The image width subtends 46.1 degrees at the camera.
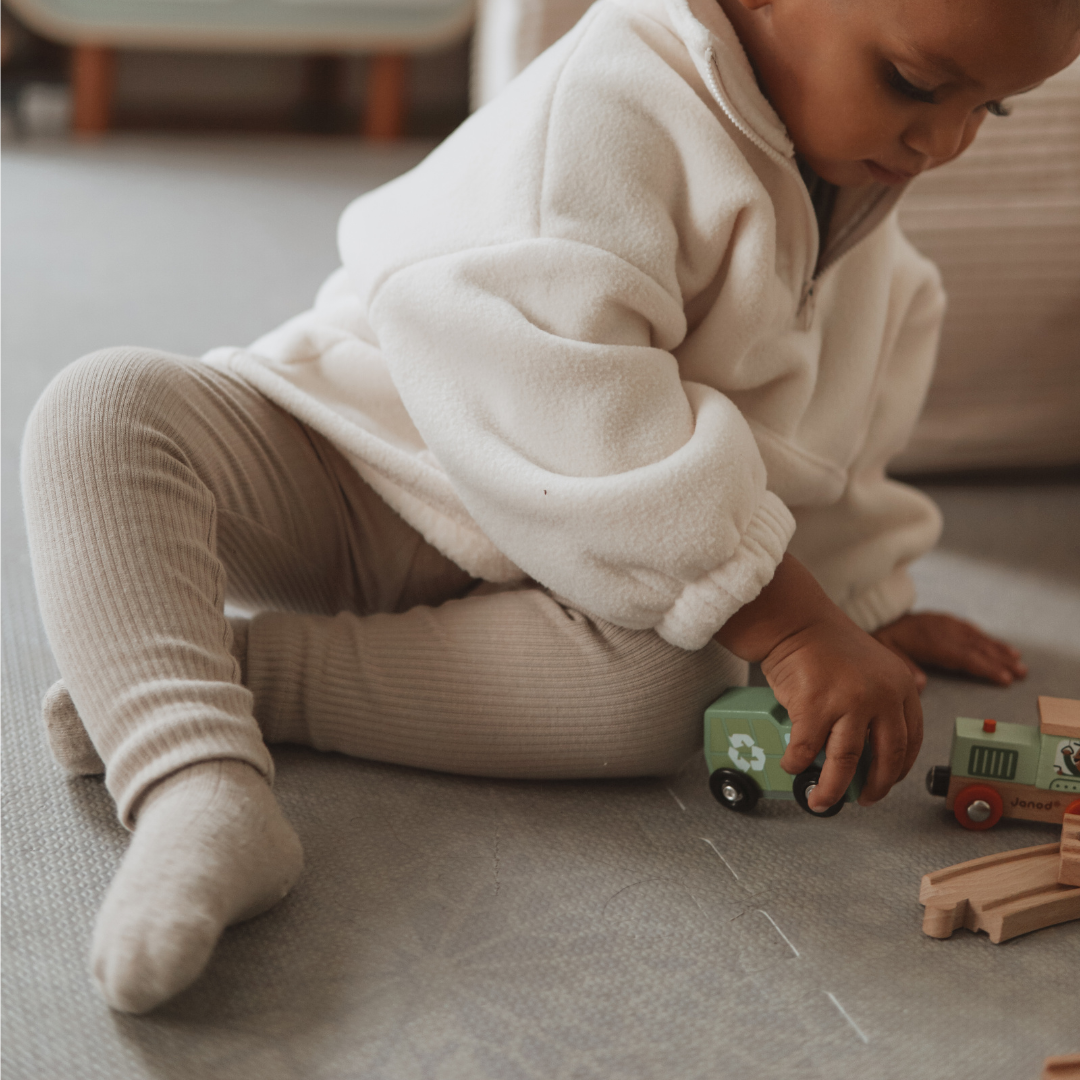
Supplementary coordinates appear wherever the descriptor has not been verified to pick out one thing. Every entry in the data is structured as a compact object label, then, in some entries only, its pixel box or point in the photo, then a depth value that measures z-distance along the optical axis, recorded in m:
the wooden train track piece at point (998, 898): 0.51
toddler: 0.52
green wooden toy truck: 0.56
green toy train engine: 0.57
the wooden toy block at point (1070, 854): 0.52
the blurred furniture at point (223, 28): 2.06
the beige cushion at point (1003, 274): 0.92
